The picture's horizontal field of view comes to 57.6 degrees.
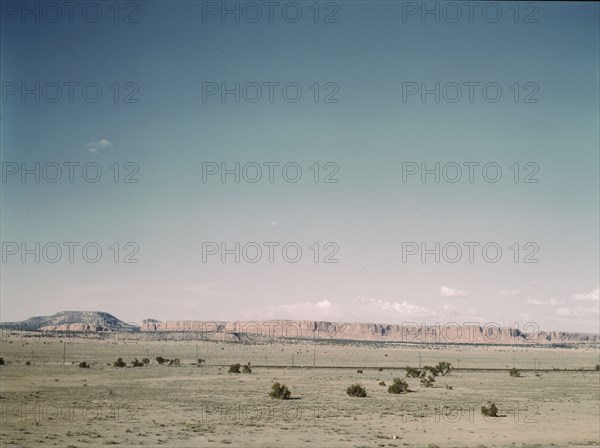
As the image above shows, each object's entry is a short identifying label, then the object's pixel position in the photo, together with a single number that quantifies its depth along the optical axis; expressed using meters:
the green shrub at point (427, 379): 49.71
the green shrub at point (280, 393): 38.72
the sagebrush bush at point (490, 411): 32.47
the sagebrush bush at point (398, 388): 43.34
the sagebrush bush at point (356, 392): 40.84
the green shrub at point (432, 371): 60.45
